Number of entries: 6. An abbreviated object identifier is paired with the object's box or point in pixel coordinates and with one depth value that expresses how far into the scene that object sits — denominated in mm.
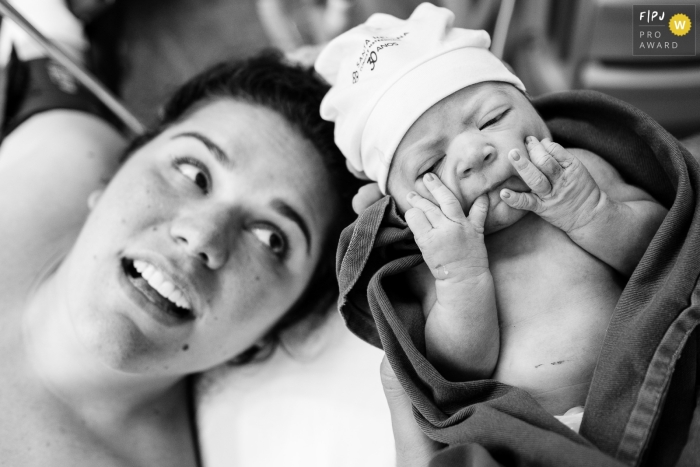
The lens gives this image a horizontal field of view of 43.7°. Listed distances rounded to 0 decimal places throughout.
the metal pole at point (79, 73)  600
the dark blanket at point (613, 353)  422
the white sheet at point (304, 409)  561
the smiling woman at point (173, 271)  505
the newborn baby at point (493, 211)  436
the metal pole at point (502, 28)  664
